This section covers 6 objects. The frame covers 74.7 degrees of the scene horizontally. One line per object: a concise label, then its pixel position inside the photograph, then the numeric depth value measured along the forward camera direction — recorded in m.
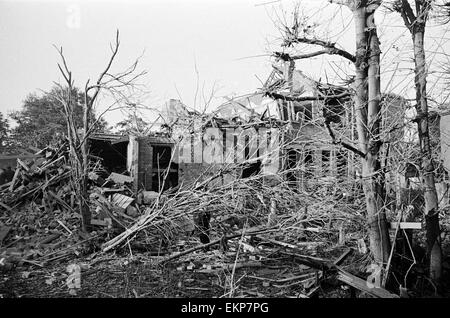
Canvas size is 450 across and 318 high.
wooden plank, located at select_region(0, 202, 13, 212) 8.59
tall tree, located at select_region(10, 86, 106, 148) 28.11
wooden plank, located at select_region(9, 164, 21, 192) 9.57
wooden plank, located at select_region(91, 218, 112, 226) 7.51
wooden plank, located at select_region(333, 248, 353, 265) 5.54
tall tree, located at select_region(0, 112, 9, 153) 25.34
